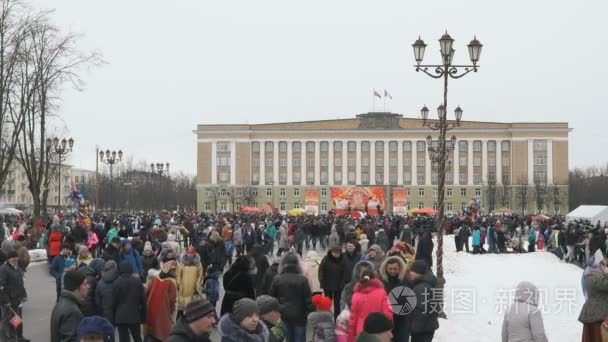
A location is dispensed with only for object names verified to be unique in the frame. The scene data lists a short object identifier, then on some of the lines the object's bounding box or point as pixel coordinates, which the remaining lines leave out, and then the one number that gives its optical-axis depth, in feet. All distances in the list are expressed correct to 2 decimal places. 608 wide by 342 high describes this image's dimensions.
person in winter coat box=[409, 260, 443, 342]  29.58
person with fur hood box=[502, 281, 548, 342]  25.00
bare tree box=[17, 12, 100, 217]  105.91
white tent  137.80
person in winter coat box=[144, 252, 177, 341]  31.32
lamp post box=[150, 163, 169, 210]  203.62
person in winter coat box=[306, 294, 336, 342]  26.17
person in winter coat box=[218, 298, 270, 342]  19.35
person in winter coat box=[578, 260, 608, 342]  27.14
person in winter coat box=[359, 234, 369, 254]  58.54
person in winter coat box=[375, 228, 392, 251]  73.72
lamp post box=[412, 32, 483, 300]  56.05
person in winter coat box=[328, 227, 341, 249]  61.55
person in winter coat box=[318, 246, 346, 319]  41.22
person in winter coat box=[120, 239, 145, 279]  42.73
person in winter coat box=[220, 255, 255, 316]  33.30
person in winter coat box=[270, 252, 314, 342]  31.01
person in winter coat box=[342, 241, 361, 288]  43.07
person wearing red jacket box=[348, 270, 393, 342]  26.72
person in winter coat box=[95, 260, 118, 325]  32.09
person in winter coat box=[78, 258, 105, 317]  32.86
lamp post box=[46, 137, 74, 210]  125.45
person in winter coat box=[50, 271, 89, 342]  22.79
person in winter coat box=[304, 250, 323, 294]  42.01
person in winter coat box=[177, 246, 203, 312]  37.09
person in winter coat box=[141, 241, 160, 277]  45.67
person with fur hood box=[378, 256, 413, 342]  30.42
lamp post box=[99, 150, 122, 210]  154.20
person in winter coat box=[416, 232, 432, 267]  67.05
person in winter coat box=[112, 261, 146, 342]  31.60
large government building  326.24
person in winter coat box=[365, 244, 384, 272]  39.93
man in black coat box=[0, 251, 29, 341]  35.45
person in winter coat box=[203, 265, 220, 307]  43.39
